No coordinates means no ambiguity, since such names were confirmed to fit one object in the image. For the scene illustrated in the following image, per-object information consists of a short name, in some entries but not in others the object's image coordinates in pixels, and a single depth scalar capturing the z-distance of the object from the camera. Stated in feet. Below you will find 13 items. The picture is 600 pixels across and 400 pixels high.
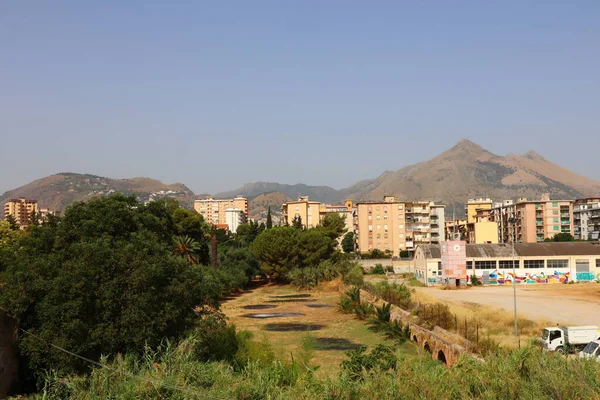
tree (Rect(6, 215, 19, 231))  307.76
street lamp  100.48
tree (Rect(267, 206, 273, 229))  370.00
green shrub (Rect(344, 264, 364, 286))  187.76
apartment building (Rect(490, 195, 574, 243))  399.03
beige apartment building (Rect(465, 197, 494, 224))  514.68
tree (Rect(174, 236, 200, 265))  180.04
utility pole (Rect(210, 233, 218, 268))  203.78
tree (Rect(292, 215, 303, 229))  322.06
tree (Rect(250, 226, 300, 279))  228.02
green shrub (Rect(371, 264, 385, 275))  286.23
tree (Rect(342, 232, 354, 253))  395.34
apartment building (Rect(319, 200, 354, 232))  479.08
